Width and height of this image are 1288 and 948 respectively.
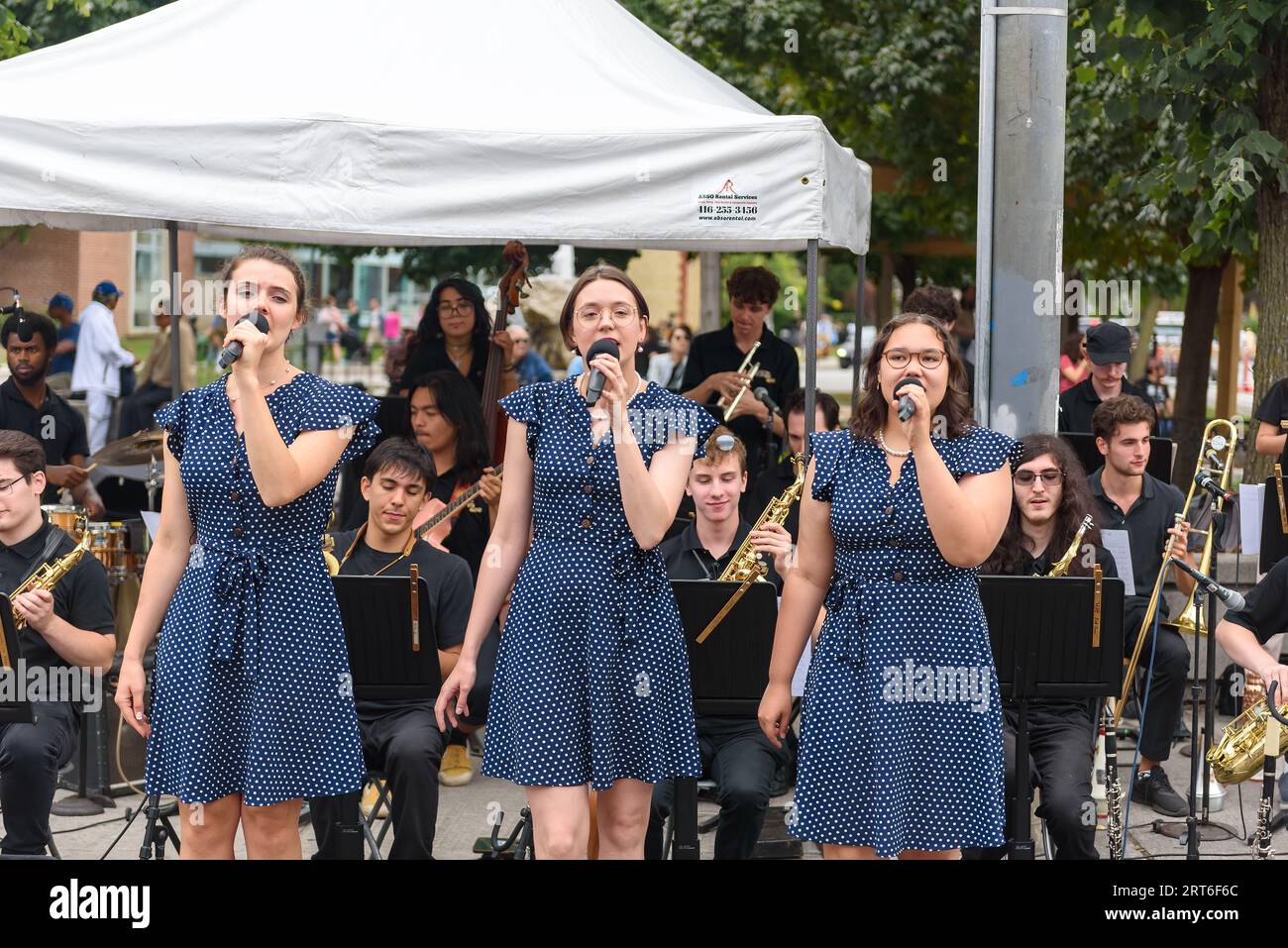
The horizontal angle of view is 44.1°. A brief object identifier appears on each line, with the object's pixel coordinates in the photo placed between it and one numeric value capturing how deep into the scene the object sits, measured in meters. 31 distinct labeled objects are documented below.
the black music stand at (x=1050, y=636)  4.85
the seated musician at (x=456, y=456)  6.81
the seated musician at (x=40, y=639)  5.00
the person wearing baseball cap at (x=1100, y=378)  7.74
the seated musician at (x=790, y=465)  7.14
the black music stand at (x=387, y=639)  4.97
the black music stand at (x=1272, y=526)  6.54
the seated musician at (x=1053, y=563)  5.03
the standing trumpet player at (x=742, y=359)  7.79
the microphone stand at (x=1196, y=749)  4.95
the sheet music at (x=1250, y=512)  6.64
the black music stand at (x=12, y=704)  4.88
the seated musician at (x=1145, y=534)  6.30
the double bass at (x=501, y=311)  7.32
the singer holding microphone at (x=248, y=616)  3.88
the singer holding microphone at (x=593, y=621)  3.95
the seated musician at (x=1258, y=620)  4.80
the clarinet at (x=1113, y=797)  5.20
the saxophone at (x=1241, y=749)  5.64
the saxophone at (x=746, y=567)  5.38
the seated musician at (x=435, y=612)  5.06
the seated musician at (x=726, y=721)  4.96
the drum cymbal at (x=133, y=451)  7.52
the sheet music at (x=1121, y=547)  5.64
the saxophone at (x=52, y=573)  5.30
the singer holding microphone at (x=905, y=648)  3.85
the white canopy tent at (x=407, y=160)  5.51
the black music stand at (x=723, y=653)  4.85
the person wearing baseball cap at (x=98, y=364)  14.43
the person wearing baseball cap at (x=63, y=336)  15.03
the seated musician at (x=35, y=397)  8.00
